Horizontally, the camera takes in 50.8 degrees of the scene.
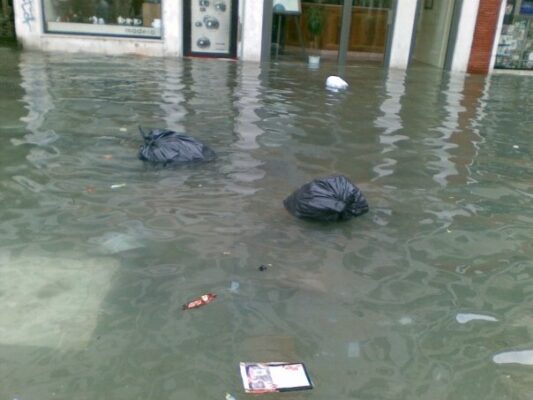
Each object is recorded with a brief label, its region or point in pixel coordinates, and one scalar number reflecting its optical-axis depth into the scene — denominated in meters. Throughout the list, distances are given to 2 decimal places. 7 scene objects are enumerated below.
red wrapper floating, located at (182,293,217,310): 3.73
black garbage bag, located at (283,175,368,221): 5.13
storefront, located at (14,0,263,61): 15.59
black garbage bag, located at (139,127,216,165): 6.50
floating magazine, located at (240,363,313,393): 3.00
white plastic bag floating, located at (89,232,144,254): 4.44
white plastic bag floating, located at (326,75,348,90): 12.55
